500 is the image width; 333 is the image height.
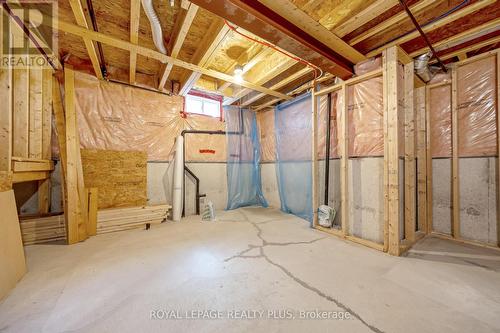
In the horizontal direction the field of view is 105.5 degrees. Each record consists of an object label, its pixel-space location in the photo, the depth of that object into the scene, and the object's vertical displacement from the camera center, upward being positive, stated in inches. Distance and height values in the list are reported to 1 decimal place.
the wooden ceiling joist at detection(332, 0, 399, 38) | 67.9 +57.7
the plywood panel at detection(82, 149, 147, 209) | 119.9 -5.7
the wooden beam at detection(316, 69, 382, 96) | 90.7 +44.9
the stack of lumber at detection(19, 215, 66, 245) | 91.9 -31.2
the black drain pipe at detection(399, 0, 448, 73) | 63.9 +52.4
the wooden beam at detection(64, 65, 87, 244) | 95.9 -1.0
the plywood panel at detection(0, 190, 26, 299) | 56.9 -26.2
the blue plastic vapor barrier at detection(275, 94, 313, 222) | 141.3 +9.0
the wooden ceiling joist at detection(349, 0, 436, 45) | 67.2 +57.2
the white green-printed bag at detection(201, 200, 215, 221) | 140.8 -34.8
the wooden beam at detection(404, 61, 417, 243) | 89.7 +4.8
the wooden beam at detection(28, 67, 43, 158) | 99.1 +28.3
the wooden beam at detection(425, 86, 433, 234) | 110.0 +3.2
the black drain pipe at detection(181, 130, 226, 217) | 147.2 -7.3
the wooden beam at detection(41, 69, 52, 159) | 105.4 +31.1
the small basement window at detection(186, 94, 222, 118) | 161.6 +54.1
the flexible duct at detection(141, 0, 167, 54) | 71.0 +59.9
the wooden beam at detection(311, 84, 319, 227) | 121.0 +3.1
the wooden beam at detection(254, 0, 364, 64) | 66.3 +56.1
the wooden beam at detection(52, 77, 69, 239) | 96.7 +20.1
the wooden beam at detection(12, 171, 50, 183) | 80.4 -4.0
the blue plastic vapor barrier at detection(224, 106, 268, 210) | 173.5 +6.9
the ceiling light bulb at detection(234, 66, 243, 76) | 113.0 +57.8
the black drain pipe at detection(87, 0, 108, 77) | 78.2 +66.0
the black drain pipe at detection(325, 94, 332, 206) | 116.2 +11.3
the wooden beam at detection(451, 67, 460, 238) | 99.8 +3.6
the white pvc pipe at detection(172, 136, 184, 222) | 140.0 -11.4
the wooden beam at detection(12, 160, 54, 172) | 79.6 +0.6
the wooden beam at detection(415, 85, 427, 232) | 110.6 +4.7
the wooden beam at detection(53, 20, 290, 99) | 80.2 +58.0
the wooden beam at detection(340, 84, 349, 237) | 101.8 +2.8
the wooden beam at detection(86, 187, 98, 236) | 106.9 -23.8
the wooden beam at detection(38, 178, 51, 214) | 108.3 -16.6
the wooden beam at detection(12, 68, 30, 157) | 92.9 +27.7
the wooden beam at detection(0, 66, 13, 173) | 82.5 +25.1
